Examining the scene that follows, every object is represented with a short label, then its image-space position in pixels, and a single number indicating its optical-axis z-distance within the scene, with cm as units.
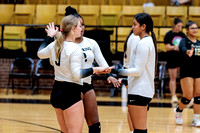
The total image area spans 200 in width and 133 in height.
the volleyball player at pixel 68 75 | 668
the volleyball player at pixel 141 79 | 718
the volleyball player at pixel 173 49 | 1805
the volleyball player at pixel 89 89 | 837
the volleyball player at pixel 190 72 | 1254
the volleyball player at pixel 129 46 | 917
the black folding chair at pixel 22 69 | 2075
